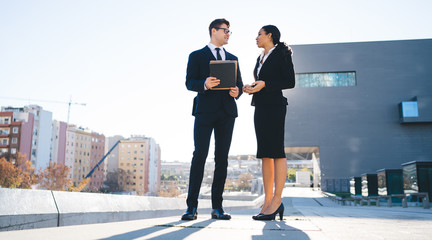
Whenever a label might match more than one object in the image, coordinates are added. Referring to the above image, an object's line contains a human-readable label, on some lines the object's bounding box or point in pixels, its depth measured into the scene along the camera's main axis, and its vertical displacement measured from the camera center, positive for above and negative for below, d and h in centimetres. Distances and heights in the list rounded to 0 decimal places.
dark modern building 3475 +645
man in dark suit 342 +44
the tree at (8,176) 3866 -163
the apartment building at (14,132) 6006 +534
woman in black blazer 331 +49
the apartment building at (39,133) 6438 +578
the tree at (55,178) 4700 -219
